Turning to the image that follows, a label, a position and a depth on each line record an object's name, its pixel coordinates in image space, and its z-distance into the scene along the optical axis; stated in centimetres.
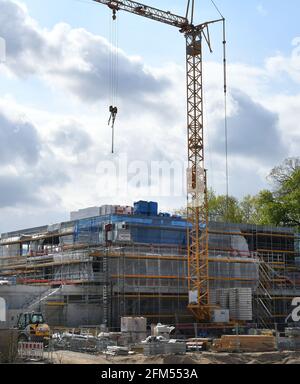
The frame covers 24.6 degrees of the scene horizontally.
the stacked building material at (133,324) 4781
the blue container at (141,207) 6912
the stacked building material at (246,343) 3806
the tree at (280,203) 8788
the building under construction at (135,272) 5491
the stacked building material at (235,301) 5815
